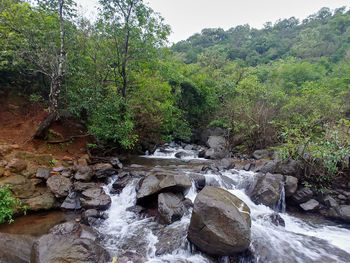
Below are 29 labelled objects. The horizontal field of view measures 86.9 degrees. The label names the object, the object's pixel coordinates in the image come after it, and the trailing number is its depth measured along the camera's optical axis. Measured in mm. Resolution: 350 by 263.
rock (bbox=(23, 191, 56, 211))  5427
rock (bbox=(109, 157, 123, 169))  8828
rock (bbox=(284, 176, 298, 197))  7020
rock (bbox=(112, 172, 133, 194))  7020
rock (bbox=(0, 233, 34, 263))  3790
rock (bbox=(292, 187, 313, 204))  6934
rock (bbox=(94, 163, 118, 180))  7410
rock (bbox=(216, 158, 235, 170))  9622
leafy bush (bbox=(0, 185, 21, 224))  4730
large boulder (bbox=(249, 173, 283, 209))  6664
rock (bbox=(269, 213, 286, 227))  5691
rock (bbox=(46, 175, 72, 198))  5996
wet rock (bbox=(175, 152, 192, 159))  13188
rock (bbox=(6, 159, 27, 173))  6074
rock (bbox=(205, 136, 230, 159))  12751
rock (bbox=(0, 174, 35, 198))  5515
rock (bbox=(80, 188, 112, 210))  5855
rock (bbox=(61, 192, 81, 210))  5855
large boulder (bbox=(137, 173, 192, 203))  6066
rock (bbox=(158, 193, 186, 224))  5387
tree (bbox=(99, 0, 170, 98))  8508
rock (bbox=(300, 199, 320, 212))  6609
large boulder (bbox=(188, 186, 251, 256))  3980
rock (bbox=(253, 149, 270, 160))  12016
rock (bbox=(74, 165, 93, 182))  6844
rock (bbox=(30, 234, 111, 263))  3543
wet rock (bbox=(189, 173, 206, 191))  7402
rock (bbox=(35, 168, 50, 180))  6295
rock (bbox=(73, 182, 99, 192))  6312
